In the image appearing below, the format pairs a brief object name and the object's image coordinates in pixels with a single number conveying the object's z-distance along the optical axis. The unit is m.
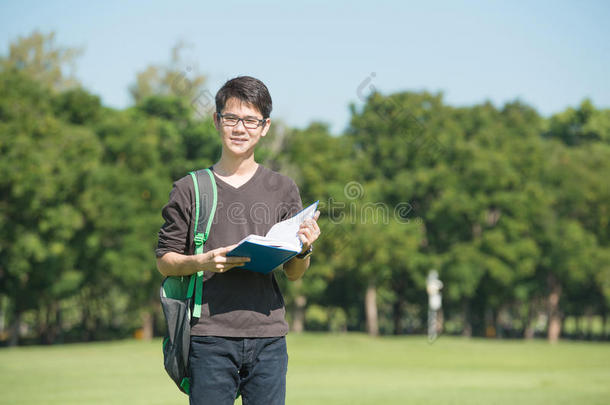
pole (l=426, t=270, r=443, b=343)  41.28
